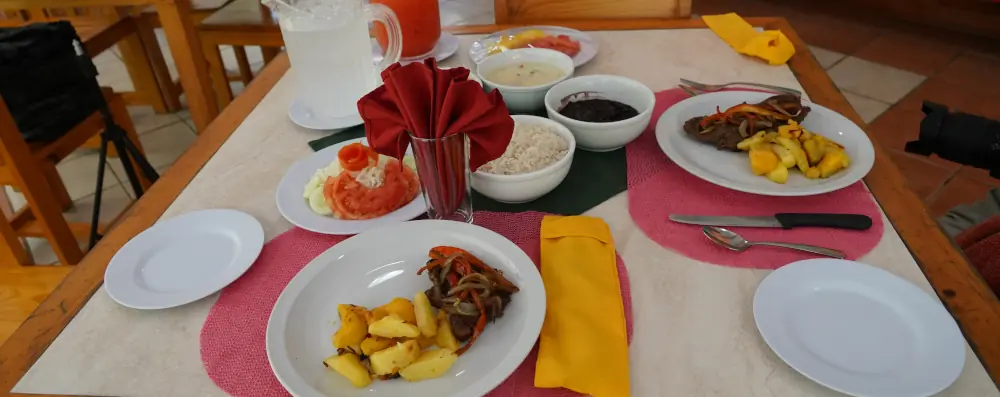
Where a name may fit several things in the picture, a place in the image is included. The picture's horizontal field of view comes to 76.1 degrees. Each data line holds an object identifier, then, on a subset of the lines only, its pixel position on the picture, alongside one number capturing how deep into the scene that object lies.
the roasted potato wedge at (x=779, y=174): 0.80
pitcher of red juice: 1.16
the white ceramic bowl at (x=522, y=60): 0.98
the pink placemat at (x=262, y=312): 0.58
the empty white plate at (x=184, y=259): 0.68
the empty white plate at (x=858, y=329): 0.54
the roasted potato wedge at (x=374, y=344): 0.57
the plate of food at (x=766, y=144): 0.81
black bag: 1.67
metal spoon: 0.69
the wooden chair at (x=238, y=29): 2.16
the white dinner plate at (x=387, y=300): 0.56
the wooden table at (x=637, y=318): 0.58
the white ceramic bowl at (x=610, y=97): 0.85
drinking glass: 0.70
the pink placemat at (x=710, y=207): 0.71
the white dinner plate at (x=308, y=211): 0.75
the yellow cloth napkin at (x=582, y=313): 0.56
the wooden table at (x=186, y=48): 1.98
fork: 1.03
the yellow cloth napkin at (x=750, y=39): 1.14
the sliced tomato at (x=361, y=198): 0.76
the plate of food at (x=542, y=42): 1.17
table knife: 0.73
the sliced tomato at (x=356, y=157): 0.78
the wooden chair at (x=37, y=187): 1.61
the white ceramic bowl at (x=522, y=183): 0.75
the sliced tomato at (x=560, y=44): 1.17
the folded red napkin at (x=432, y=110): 0.68
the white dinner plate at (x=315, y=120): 1.00
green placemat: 0.81
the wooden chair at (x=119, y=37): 2.23
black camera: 0.85
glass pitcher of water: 0.95
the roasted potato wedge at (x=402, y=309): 0.59
